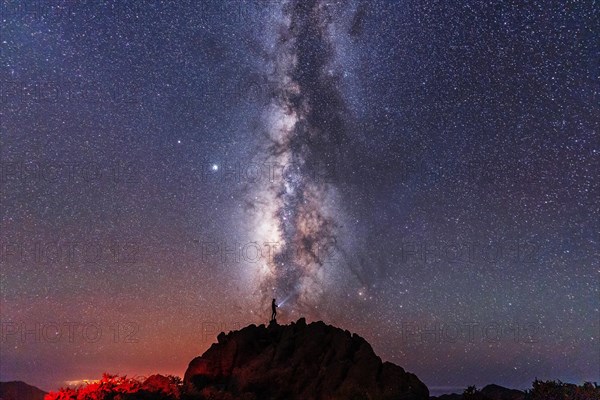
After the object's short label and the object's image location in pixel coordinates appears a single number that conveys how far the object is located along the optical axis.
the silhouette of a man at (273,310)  28.53
